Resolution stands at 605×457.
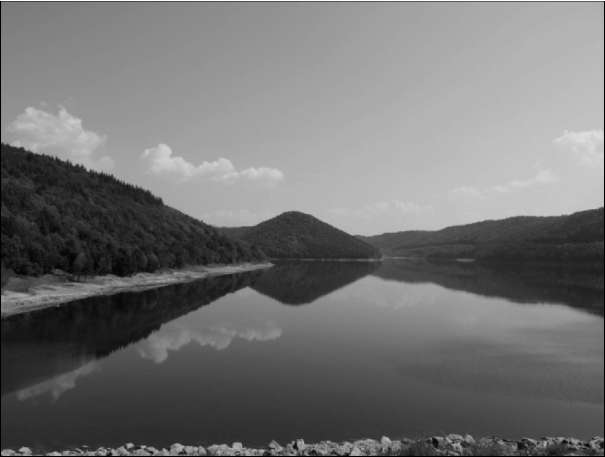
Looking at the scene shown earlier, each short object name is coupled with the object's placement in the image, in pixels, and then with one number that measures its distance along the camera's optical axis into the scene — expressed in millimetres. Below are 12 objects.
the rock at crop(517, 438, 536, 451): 14806
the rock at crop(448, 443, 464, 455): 13180
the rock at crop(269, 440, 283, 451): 14827
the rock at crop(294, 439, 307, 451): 14680
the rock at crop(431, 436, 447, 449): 13960
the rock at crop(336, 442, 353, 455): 13773
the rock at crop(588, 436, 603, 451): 14392
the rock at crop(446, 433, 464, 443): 15508
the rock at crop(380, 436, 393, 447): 15359
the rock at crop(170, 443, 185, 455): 14045
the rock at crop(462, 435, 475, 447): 14172
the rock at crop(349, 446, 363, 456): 13172
